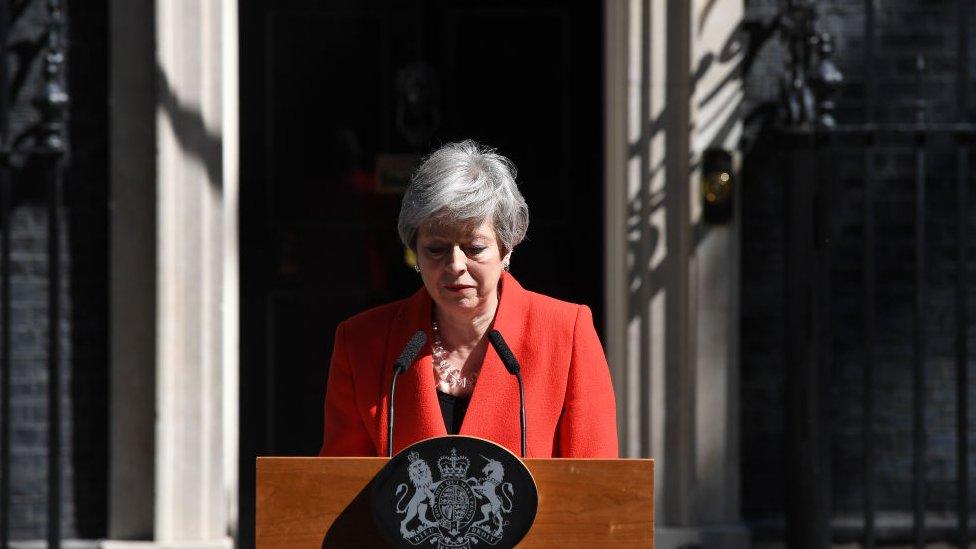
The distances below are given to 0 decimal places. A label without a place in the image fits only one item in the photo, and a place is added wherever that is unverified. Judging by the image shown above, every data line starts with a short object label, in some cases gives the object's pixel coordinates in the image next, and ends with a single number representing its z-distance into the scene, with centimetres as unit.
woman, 576
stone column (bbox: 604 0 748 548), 1223
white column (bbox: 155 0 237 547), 1192
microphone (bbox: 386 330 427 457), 569
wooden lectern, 484
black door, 1340
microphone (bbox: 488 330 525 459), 573
